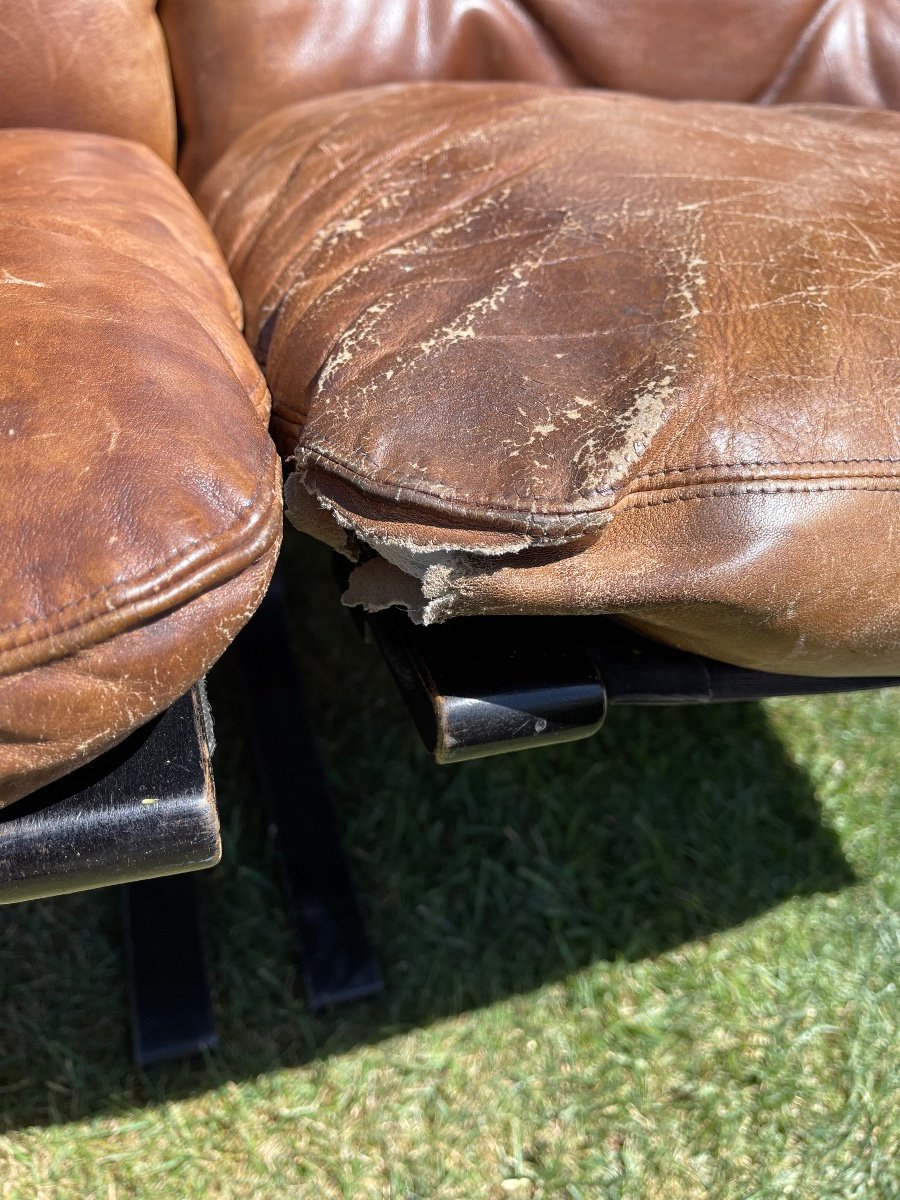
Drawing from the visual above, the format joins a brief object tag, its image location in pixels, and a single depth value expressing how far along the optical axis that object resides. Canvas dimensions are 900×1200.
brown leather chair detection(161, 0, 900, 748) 0.68
